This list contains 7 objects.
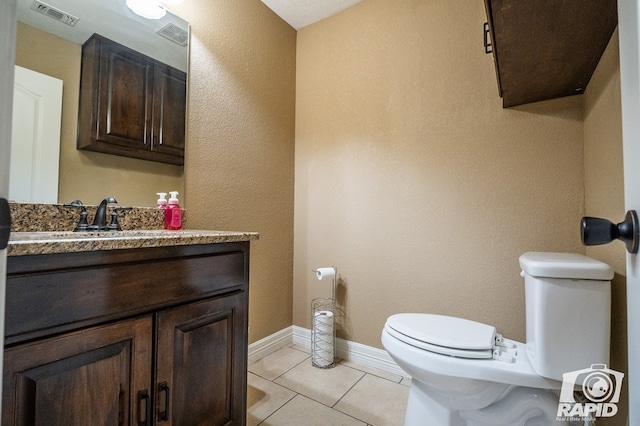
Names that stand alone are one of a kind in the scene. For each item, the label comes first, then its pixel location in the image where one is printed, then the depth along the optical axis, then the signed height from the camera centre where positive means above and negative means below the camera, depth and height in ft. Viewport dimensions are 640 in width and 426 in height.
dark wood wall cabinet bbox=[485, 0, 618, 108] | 2.66 +1.97
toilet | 2.90 -1.47
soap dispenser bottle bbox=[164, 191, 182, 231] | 4.68 +0.09
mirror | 3.70 +2.14
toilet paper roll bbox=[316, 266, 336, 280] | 5.89 -1.04
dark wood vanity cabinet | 2.15 -1.07
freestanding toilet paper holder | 5.84 -2.37
